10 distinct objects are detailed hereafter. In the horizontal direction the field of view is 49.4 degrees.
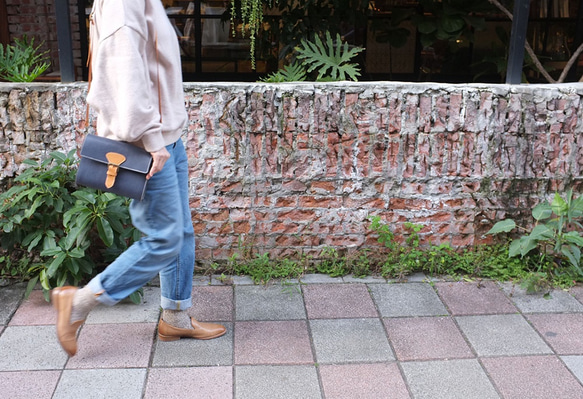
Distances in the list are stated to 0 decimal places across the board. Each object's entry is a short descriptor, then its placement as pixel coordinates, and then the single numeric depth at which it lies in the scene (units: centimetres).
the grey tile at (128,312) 332
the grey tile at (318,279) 380
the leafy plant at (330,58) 400
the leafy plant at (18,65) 374
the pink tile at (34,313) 330
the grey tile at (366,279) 380
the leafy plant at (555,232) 365
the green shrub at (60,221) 333
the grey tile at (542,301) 351
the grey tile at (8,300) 336
